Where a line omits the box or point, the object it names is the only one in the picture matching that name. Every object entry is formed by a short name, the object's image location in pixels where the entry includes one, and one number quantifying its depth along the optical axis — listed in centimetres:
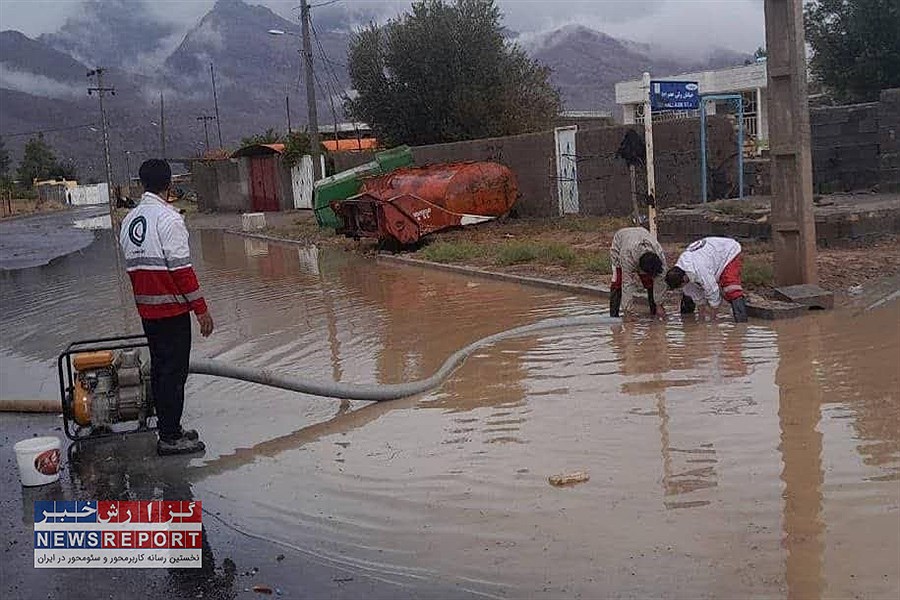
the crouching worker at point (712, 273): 836
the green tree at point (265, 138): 4792
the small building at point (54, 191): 8231
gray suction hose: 633
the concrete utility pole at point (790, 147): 926
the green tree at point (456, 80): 3262
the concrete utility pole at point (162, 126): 7496
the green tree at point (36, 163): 10144
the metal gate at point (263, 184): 4072
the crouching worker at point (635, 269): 855
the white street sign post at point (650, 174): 1041
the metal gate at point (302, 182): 3719
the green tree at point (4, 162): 9829
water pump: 606
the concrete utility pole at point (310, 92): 3039
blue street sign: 1288
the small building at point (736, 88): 4465
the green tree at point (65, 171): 10469
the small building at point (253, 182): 3838
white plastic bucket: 534
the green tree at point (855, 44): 2705
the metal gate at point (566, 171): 1966
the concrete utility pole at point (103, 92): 4362
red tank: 1767
